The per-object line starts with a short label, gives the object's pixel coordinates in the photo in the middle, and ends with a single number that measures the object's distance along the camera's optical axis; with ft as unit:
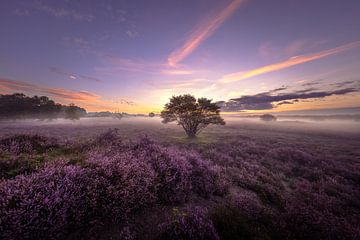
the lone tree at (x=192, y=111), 90.79
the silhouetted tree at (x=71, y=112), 219.41
